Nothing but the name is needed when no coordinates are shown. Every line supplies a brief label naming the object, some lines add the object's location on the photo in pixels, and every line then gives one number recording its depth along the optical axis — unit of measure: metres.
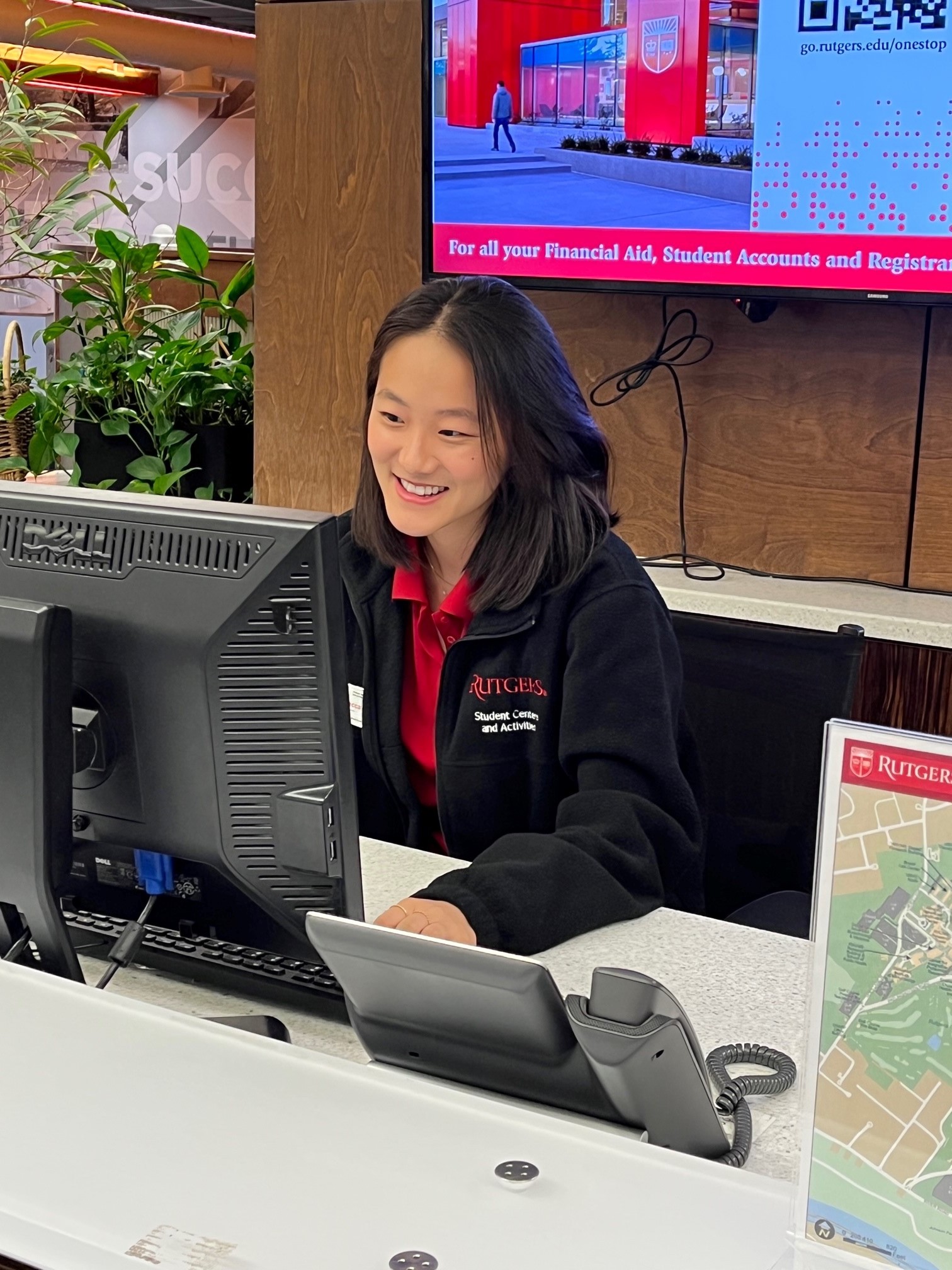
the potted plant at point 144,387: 2.87
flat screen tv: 2.23
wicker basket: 2.96
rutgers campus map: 0.65
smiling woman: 1.46
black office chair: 1.58
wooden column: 2.77
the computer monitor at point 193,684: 0.99
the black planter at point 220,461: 3.01
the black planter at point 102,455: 2.90
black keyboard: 1.10
